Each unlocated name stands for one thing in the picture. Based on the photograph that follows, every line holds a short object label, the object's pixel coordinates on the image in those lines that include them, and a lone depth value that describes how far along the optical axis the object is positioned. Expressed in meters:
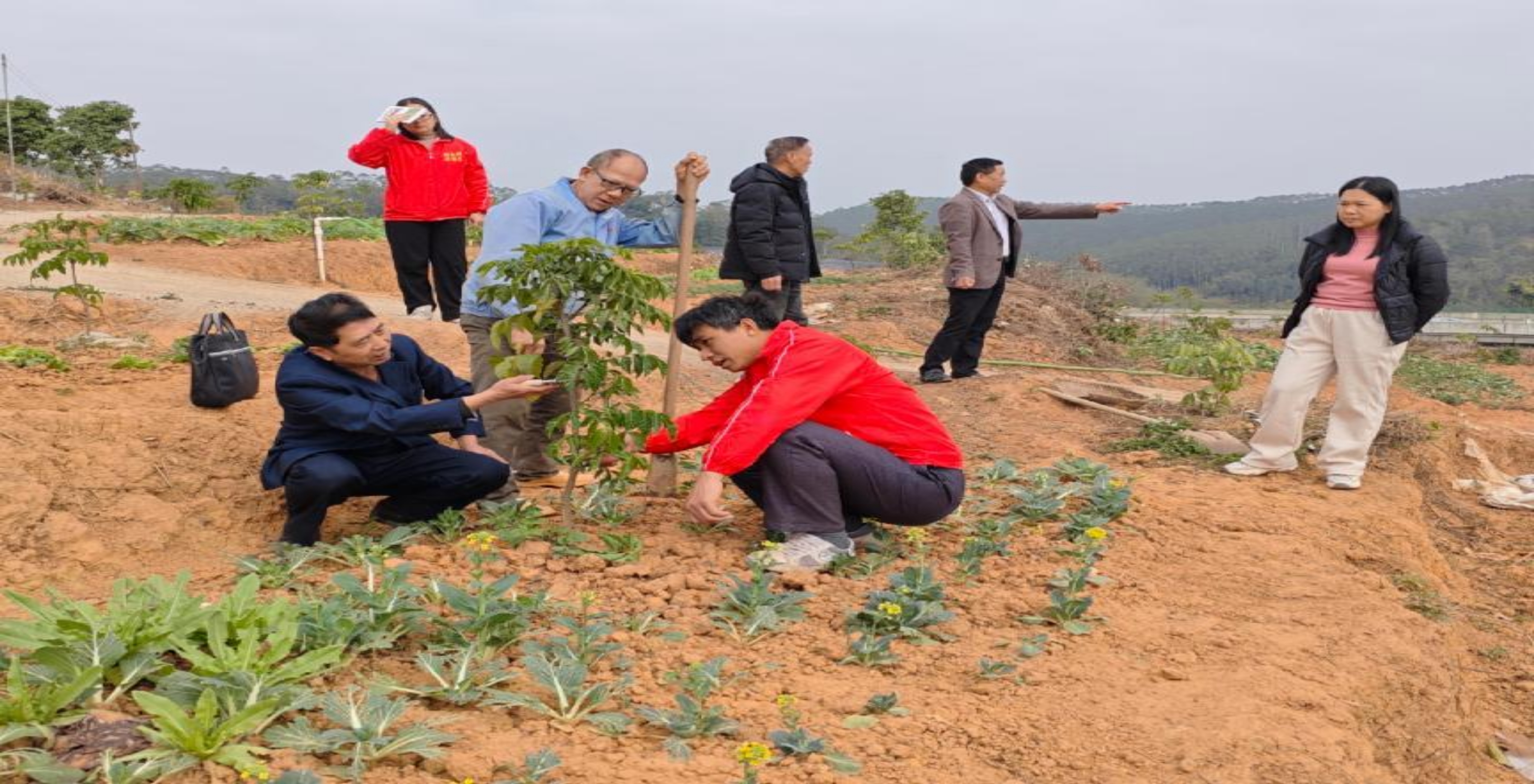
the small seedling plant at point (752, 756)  2.21
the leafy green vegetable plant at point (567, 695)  2.48
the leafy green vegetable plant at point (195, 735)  2.12
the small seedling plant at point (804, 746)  2.37
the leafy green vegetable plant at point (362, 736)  2.22
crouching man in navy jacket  3.52
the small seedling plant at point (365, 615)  2.69
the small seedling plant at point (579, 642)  2.76
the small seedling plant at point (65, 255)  6.73
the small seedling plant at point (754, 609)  3.12
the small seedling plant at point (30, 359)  5.38
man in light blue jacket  4.03
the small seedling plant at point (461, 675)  2.54
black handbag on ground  4.66
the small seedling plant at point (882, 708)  2.66
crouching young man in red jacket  3.50
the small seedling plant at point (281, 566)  3.23
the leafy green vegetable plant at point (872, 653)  2.96
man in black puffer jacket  6.55
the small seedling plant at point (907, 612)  3.12
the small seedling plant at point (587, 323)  3.48
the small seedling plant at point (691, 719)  2.42
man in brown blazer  7.10
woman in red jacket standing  6.16
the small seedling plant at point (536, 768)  2.21
